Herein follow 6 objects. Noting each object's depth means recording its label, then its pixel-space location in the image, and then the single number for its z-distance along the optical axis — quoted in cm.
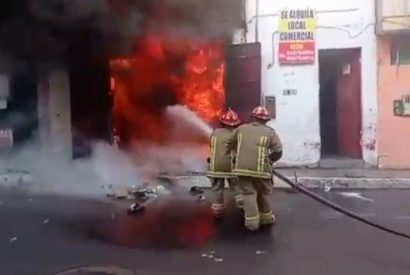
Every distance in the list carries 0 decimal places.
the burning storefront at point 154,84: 1168
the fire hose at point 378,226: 670
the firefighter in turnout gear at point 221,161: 830
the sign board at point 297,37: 1284
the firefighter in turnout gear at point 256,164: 768
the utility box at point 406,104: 1277
